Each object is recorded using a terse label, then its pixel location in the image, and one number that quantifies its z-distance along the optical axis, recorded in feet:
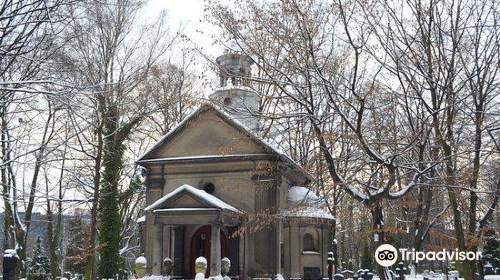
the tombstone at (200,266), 48.49
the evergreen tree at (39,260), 135.64
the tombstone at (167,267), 74.33
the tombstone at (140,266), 61.82
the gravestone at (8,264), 35.99
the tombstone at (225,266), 59.88
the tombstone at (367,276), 91.84
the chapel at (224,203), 73.26
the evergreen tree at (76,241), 130.98
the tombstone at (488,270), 70.38
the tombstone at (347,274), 125.59
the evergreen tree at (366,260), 146.51
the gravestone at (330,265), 81.52
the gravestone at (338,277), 72.83
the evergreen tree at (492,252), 101.36
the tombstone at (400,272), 86.48
